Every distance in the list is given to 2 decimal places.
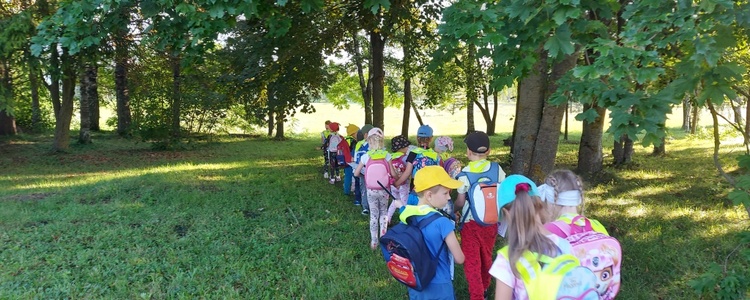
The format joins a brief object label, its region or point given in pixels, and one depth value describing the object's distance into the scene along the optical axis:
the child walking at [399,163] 6.02
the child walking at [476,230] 4.03
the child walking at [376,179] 5.68
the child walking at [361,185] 7.63
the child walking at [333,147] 10.11
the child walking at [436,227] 2.97
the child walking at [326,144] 11.12
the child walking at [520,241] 2.21
